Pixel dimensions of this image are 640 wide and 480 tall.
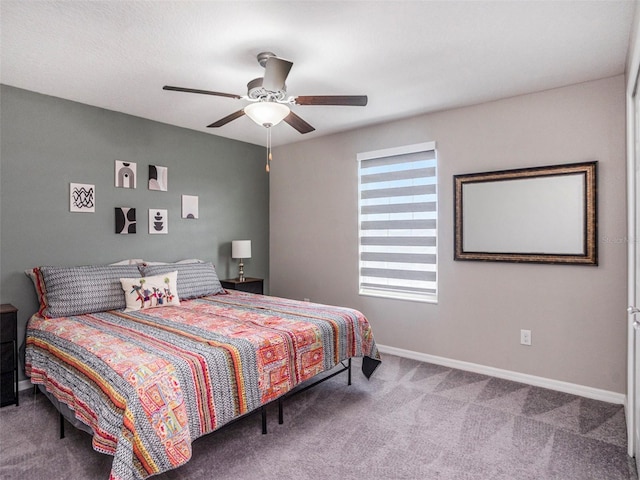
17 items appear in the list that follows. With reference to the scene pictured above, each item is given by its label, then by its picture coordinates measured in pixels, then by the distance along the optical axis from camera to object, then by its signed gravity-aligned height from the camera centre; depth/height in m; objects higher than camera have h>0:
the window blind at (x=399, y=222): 3.80 +0.16
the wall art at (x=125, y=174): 3.69 +0.62
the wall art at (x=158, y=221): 3.96 +0.18
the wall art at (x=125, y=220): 3.69 +0.18
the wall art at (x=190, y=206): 4.24 +0.36
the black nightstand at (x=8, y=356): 2.75 -0.86
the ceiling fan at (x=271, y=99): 2.32 +0.90
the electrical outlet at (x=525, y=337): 3.20 -0.84
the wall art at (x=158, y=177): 3.94 +0.63
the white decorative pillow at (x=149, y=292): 3.21 -0.46
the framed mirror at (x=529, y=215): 2.93 +0.19
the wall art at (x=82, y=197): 3.38 +0.37
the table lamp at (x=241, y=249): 4.52 -0.13
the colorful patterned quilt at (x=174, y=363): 1.73 -0.72
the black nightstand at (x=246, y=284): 4.37 -0.54
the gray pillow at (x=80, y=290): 2.95 -0.42
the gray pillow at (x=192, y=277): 3.60 -0.39
